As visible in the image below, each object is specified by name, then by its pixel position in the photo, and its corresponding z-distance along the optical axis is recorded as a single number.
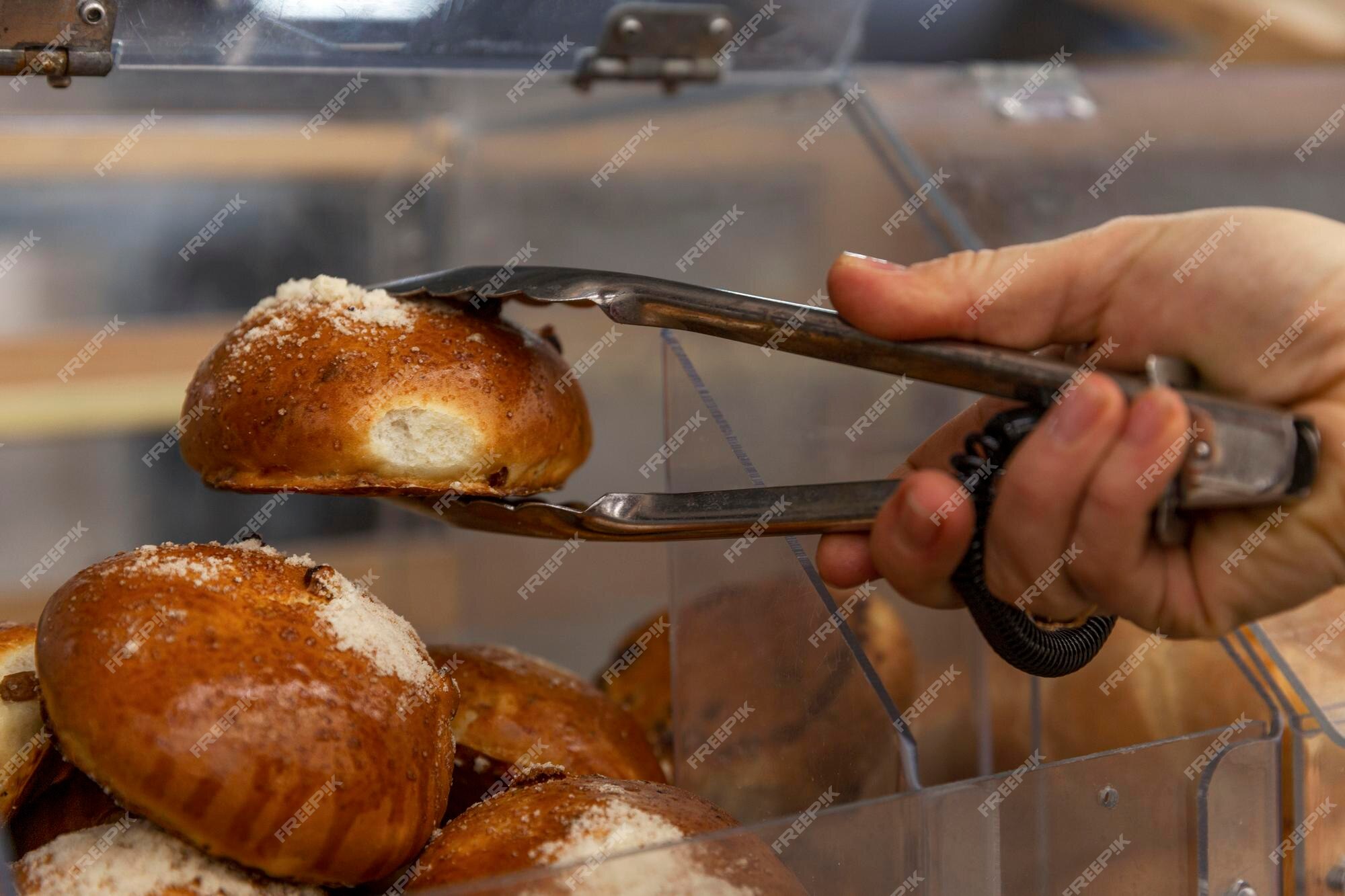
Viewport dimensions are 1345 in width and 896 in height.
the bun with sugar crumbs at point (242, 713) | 0.55
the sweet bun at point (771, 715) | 0.61
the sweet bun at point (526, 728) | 0.63
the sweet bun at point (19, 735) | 0.57
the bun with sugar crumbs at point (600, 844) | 0.55
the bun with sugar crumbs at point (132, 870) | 0.56
